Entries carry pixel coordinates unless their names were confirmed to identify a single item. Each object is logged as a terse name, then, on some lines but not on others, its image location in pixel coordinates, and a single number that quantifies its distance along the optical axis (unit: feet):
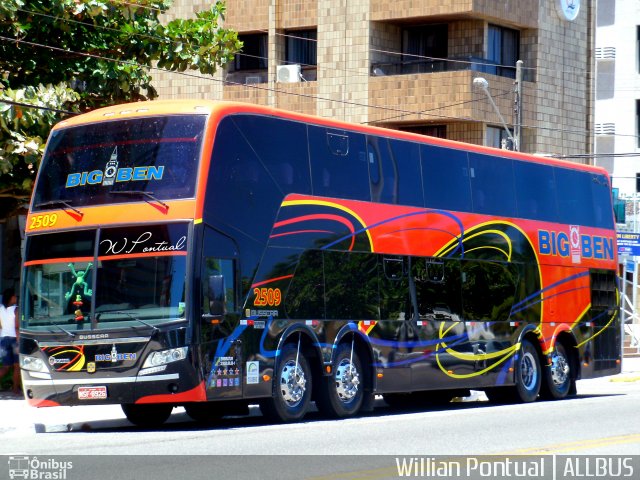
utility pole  120.88
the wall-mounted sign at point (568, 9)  140.56
